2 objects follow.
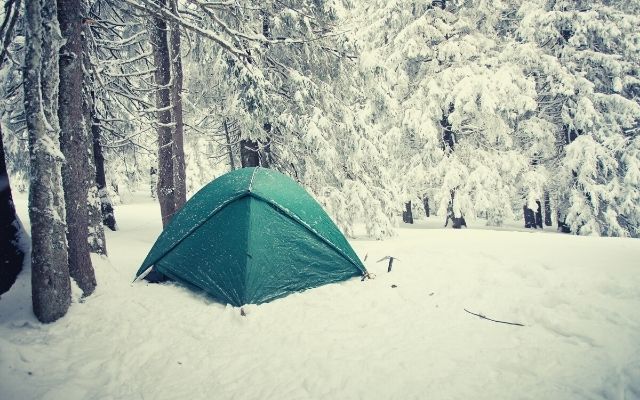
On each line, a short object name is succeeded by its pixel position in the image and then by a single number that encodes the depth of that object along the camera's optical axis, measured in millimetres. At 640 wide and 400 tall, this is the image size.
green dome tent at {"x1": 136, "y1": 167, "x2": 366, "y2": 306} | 4738
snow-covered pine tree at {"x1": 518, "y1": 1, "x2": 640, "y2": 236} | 11977
